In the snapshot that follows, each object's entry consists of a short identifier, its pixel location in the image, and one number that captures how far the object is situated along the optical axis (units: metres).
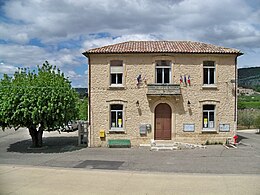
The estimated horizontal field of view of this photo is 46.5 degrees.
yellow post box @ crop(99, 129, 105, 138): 21.45
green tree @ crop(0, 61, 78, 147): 18.52
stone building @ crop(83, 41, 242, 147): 21.50
